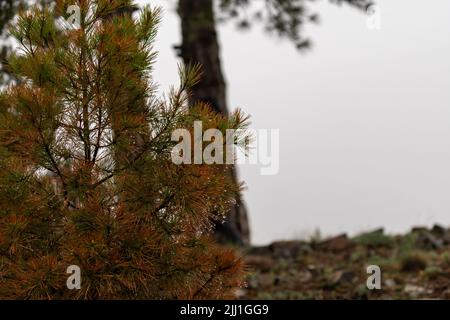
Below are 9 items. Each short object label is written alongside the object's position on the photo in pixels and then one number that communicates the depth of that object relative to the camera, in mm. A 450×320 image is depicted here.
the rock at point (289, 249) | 11116
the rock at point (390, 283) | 8609
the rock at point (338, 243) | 11211
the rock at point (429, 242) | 10570
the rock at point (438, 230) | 11539
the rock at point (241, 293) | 8677
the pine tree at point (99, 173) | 4586
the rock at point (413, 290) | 8125
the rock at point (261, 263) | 10234
